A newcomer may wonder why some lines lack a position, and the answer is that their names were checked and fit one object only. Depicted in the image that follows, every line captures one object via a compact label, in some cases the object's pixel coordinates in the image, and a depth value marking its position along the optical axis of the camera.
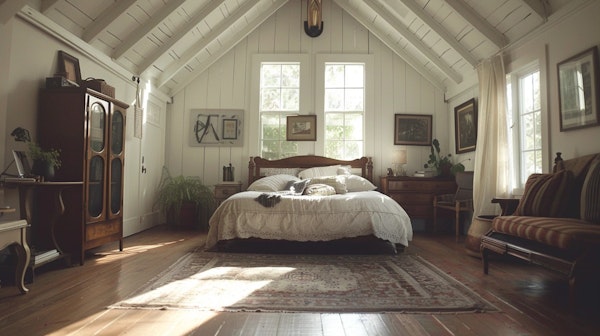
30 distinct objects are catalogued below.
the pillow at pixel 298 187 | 4.50
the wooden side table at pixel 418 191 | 5.29
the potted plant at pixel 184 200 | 5.43
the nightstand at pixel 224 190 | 5.40
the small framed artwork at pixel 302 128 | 5.96
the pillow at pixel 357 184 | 4.98
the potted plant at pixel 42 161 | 2.82
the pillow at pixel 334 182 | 4.54
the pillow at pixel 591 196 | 2.40
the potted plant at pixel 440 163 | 5.44
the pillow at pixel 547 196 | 2.75
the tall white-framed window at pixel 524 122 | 3.94
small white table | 2.25
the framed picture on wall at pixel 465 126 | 4.97
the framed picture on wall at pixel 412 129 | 5.95
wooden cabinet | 3.10
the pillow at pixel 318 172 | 5.54
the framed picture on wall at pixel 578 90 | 2.98
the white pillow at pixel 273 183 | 4.63
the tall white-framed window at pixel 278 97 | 6.03
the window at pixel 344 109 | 6.02
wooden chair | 4.72
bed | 3.67
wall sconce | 4.09
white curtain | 4.09
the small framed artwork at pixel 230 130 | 5.99
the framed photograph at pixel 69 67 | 3.38
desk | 2.96
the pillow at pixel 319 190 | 4.21
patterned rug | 2.14
